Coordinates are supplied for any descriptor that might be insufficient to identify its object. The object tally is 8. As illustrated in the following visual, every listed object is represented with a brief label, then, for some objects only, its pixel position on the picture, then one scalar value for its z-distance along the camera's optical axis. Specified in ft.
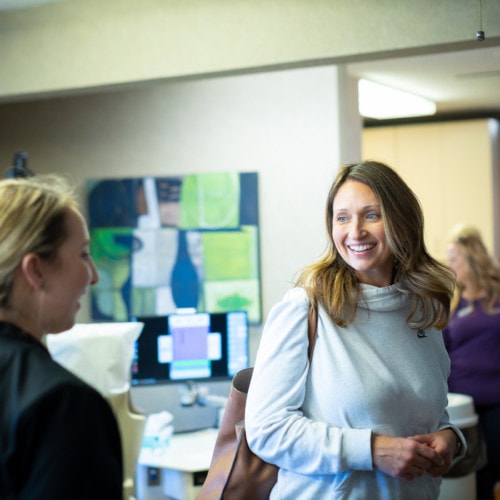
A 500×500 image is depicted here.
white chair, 10.18
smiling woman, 5.32
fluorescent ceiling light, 18.69
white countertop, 11.26
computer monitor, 13.08
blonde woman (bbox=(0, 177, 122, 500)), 3.32
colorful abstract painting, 14.83
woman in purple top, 13.05
